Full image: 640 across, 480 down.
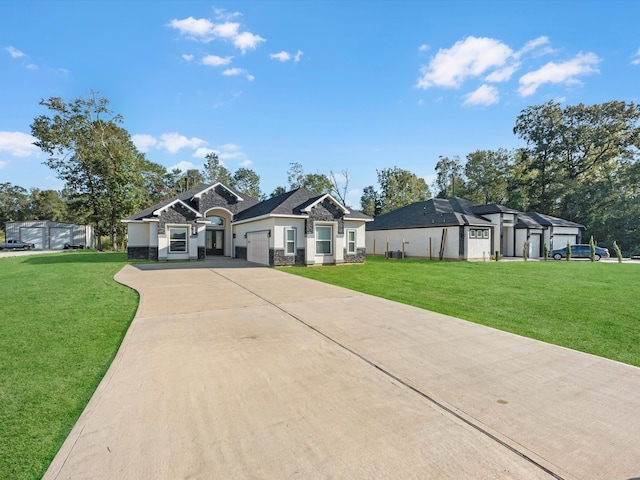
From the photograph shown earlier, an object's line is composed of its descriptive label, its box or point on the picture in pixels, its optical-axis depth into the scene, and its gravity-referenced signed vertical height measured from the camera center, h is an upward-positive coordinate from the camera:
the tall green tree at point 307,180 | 48.89 +9.52
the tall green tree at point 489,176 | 43.88 +8.87
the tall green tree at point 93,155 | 32.19 +8.89
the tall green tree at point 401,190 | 47.72 +7.62
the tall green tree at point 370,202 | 52.41 +6.91
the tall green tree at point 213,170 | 60.53 +13.40
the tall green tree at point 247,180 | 65.88 +12.33
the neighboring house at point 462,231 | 23.33 +0.67
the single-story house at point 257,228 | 18.39 +0.74
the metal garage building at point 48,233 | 39.62 +0.81
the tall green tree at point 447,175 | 57.91 +12.10
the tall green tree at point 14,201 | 54.19 +6.70
